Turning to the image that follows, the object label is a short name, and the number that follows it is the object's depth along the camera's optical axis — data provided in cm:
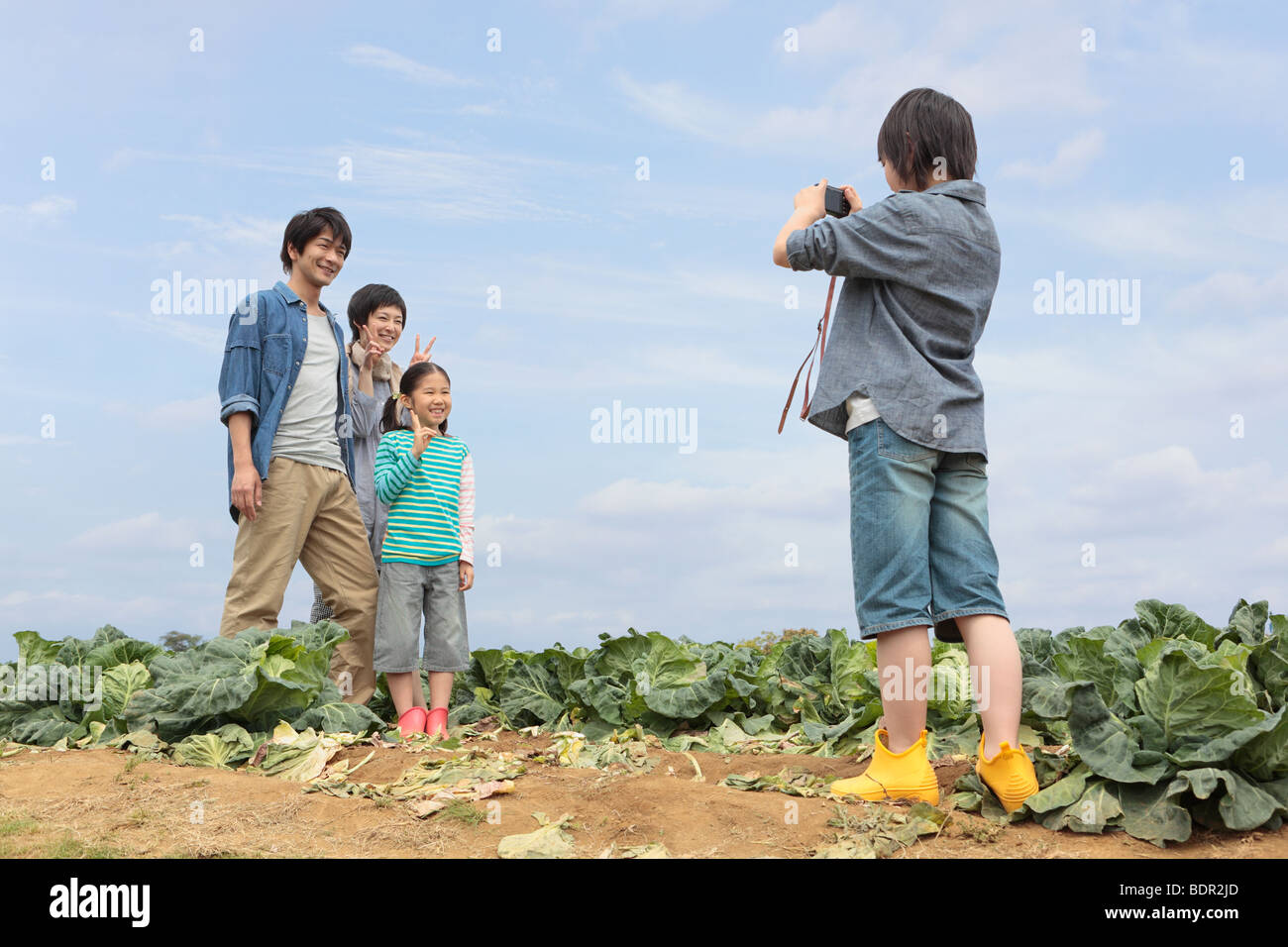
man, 586
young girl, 569
